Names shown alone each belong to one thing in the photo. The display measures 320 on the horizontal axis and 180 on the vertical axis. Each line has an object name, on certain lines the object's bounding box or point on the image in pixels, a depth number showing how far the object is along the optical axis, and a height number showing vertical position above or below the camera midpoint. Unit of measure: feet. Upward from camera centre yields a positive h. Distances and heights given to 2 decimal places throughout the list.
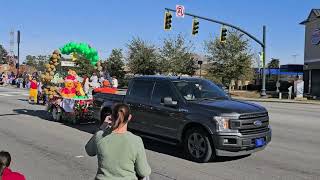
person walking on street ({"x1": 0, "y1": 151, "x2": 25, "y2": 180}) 9.41 -2.21
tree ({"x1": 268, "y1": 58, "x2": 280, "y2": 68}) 283.57 +23.53
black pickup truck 21.46 -1.74
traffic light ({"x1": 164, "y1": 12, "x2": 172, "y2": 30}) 79.85 +15.50
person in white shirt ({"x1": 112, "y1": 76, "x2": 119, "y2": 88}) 44.17 +0.68
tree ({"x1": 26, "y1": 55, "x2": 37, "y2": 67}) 399.92 +32.52
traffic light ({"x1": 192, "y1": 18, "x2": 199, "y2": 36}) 83.10 +14.70
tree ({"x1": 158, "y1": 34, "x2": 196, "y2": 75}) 146.65 +12.69
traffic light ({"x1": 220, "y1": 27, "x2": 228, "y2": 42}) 86.49 +13.87
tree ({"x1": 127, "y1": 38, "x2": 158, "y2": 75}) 151.89 +11.99
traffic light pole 97.40 +10.92
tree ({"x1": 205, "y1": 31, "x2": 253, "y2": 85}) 117.82 +10.37
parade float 36.94 -0.88
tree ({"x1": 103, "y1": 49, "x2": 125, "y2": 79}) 154.99 +10.96
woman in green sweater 9.45 -1.70
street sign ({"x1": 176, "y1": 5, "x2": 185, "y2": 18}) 79.63 +17.53
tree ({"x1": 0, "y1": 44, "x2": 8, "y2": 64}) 386.83 +32.46
